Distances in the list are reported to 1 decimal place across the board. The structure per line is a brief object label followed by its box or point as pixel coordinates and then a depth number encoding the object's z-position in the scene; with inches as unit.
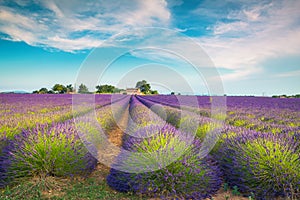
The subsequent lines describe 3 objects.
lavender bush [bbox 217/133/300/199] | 118.4
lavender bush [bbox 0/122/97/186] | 133.4
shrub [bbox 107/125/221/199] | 121.0
